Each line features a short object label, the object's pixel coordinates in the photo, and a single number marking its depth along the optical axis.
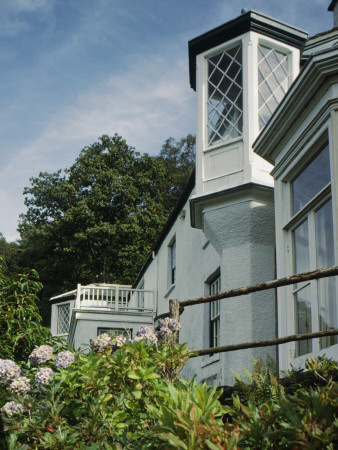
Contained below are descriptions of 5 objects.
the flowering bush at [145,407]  2.65
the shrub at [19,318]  6.09
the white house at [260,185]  6.88
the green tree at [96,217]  33.59
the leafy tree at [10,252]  38.28
